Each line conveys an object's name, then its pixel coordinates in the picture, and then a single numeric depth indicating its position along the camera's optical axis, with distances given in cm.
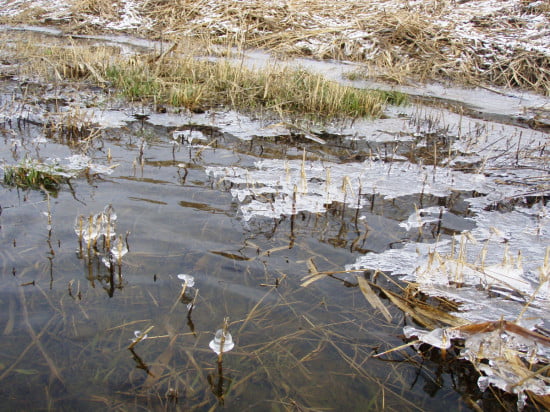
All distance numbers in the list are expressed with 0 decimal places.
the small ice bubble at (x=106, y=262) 236
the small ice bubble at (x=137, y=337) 184
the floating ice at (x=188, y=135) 446
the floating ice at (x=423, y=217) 303
